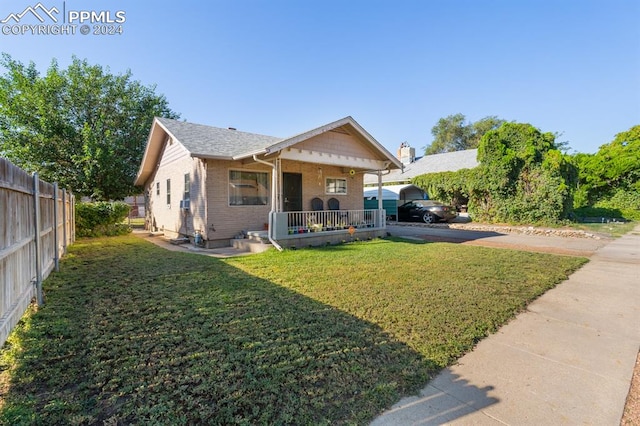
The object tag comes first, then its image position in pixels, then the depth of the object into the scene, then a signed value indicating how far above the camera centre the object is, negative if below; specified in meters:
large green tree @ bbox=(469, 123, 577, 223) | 14.70 +1.77
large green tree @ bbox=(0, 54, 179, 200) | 17.66 +5.61
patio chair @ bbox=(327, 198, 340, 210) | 12.25 +0.26
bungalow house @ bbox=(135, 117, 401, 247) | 9.28 +1.10
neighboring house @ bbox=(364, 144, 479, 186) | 22.78 +3.68
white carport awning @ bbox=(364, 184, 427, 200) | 20.02 +1.26
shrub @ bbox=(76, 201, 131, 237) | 12.10 -0.28
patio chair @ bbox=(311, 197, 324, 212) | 11.66 +0.25
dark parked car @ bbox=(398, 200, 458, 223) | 17.14 -0.10
